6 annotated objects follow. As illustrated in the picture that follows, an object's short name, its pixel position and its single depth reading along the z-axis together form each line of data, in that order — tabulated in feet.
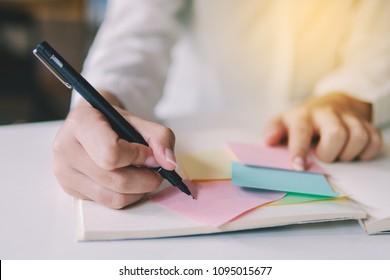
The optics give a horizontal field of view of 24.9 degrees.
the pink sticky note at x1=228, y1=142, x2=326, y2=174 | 2.18
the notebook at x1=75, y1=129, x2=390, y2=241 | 1.84
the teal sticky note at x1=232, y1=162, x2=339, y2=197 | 2.00
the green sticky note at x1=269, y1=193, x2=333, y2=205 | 1.94
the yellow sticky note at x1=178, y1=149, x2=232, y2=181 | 2.09
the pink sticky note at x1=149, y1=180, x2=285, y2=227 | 1.88
